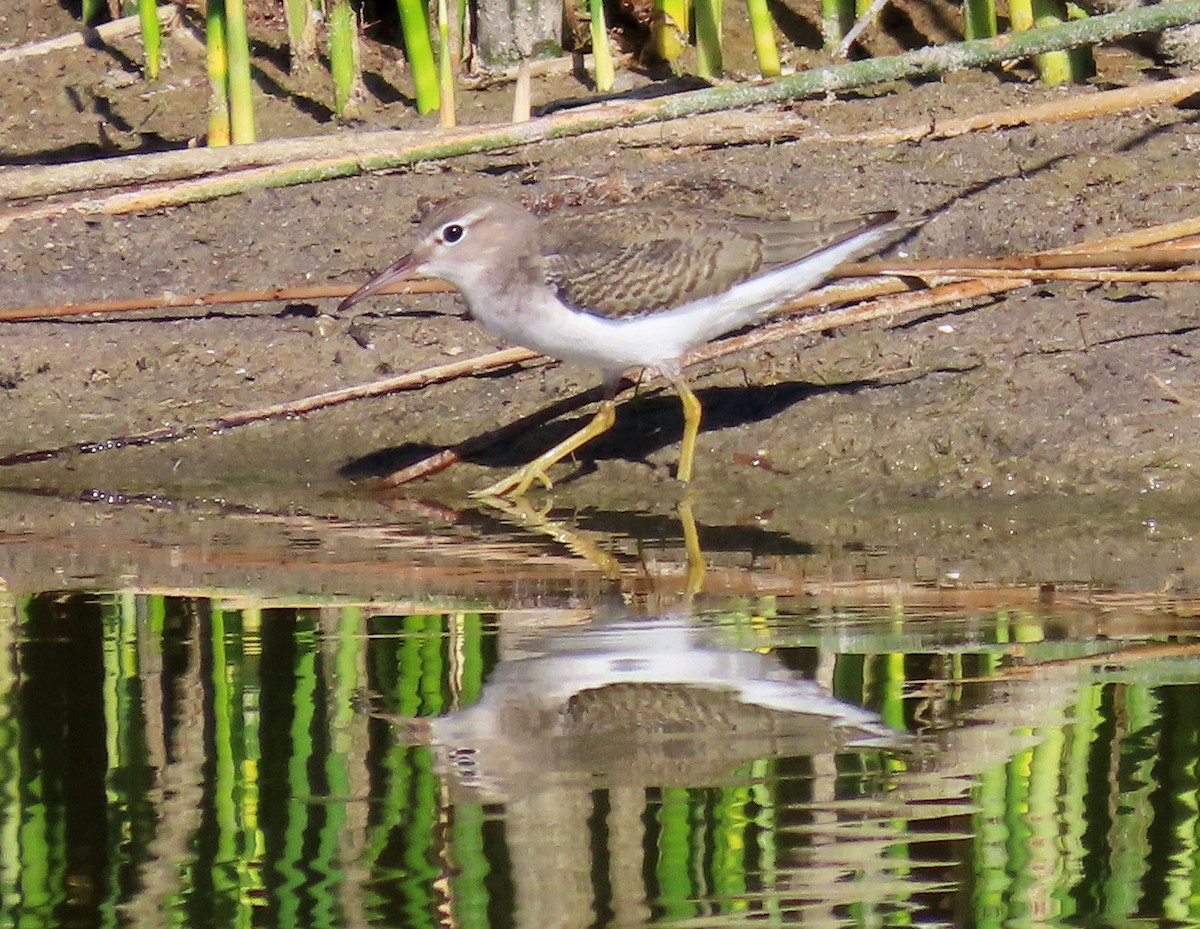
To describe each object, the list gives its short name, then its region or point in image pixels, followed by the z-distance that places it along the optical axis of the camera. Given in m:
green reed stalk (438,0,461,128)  17.95
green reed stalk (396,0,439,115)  18.62
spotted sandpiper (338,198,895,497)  13.05
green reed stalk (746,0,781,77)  18.89
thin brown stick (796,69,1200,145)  17.30
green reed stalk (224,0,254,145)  18.17
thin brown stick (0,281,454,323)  15.38
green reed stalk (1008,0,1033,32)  18.23
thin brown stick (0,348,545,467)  14.70
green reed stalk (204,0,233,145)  18.20
